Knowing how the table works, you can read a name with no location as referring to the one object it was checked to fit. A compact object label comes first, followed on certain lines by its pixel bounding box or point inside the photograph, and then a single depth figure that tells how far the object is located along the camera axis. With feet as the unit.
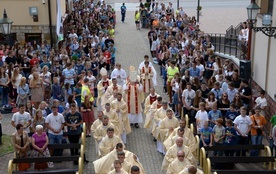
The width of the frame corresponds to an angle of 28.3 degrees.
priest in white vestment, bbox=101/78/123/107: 60.93
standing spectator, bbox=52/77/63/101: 63.27
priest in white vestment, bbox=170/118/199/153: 48.80
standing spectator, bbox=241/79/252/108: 58.13
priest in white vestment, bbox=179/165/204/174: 36.99
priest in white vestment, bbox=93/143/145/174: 43.32
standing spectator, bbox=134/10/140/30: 120.52
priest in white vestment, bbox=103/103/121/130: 53.34
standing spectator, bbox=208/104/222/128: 52.17
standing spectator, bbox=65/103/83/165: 50.96
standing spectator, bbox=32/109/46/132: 50.90
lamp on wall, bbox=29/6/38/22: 85.81
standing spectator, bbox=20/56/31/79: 70.49
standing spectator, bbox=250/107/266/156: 50.52
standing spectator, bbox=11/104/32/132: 51.29
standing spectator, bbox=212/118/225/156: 48.78
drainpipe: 85.81
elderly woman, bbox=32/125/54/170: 47.34
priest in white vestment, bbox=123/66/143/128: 61.57
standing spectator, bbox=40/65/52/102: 65.91
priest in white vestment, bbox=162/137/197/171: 45.14
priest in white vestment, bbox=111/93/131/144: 56.49
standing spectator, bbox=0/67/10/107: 65.87
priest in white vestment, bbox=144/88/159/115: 59.47
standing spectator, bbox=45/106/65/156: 50.42
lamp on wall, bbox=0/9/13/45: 54.49
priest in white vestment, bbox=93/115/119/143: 49.73
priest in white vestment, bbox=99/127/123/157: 47.06
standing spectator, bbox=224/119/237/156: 49.45
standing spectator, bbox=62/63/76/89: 67.05
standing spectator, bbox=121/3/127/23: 128.19
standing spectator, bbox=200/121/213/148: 49.52
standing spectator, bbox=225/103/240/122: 52.26
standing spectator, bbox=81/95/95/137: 56.44
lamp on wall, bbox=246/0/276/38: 54.90
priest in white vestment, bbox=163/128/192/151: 47.75
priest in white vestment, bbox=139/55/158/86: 68.52
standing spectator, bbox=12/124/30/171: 46.78
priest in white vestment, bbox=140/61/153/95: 68.69
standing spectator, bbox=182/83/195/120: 58.49
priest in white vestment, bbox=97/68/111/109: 63.72
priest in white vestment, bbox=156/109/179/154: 52.24
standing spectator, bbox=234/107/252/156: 50.00
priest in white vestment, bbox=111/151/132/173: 41.06
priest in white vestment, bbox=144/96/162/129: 56.85
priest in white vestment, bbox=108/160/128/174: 39.24
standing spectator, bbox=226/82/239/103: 58.34
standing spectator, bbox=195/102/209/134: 51.93
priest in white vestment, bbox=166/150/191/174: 42.47
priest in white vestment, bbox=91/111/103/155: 50.78
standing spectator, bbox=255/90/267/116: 54.44
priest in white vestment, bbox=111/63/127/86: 68.18
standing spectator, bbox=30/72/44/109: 63.00
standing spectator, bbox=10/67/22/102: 65.41
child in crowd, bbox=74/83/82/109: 60.59
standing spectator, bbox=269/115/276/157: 49.55
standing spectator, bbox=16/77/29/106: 62.28
